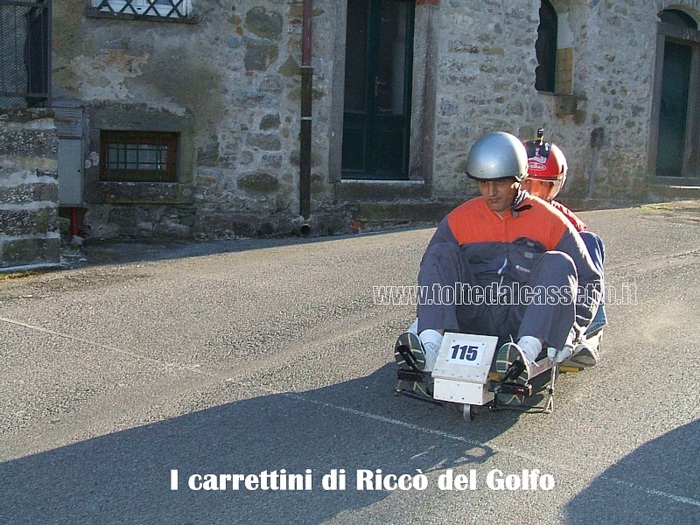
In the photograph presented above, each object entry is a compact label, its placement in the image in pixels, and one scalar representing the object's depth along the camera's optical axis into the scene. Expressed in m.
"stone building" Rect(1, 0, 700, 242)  9.68
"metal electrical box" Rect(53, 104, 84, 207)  9.39
